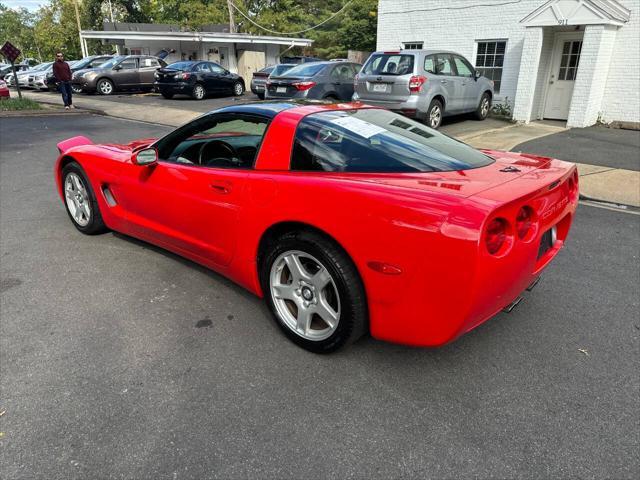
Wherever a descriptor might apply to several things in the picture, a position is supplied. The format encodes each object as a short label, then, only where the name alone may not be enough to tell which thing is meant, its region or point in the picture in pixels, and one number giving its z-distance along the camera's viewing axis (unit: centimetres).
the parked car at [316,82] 1231
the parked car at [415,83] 1026
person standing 1575
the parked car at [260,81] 1966
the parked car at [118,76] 2162
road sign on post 1619
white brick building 1140
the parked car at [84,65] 2318
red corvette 227
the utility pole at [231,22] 3471
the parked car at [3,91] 1774
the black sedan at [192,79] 1920
